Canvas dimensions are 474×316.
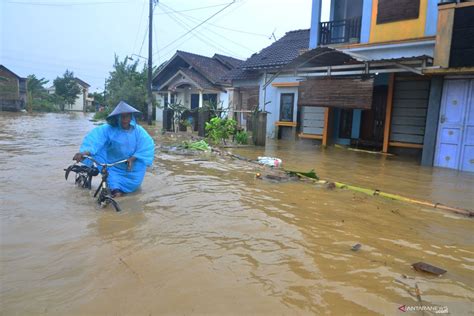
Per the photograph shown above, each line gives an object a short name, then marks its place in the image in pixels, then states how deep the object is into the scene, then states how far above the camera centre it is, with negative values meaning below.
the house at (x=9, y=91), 38.25 +1.16
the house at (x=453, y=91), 8.78 +0.83
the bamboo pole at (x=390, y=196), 5.13 -1.18
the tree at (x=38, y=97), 44.50 +0.83
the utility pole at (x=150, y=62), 23.50 +2.89
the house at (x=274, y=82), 16.66 +1.54
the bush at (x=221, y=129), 13.25 -0.58
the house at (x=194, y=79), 23.00 +2.08
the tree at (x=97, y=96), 61.69 +1.74
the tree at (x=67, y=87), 54.88 +2.58
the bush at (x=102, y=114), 30.04 -0.66
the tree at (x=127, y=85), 28.02 +1.78
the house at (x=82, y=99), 64.27 +1.17
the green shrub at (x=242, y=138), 13.40 -0.88
